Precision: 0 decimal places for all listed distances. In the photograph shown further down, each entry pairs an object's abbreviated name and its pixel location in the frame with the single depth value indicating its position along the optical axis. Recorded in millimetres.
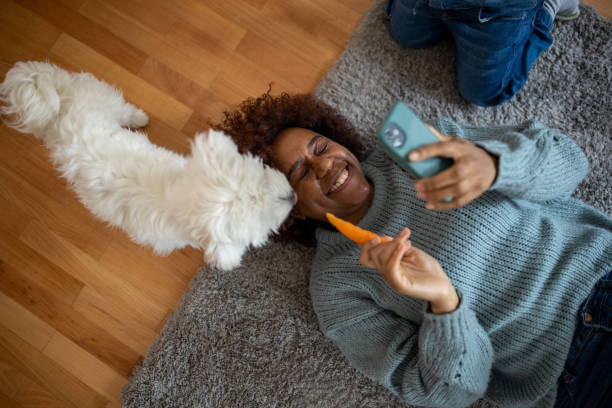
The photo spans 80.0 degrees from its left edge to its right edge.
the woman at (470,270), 896
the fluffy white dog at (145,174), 858
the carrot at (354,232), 951
